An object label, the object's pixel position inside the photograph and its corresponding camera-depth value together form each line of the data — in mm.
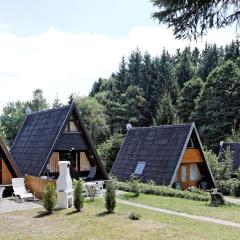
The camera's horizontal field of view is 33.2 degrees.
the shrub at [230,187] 26147
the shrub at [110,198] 14609
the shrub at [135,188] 20781
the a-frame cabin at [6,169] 20297
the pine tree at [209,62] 66938
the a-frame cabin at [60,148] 22141
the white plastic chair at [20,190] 18500
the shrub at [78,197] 15072
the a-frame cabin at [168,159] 24797
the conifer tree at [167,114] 44625
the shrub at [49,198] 14844
